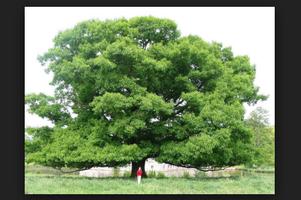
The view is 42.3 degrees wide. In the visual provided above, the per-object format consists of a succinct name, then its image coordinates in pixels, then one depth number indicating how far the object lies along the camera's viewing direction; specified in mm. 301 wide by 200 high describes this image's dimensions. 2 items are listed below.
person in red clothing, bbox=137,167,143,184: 16137
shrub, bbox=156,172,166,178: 18101
